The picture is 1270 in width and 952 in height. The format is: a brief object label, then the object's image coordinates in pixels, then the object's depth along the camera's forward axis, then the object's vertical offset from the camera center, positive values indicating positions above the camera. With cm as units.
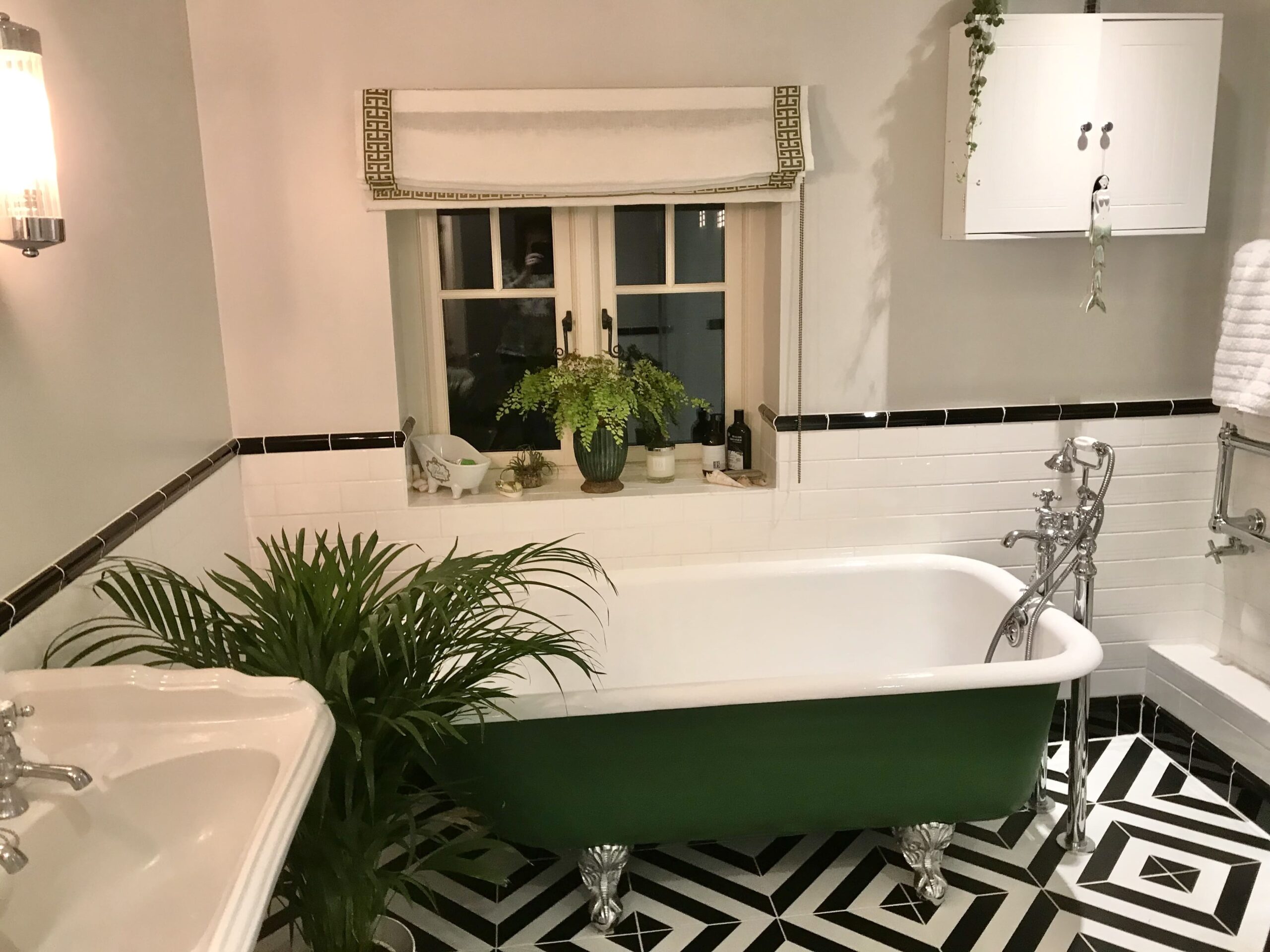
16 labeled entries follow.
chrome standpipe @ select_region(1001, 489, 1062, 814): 286 -71
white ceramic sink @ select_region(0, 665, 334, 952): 132 -69
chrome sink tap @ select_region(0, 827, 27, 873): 113 -61
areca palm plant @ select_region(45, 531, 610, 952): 191 -69
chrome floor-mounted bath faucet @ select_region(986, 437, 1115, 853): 279 -80
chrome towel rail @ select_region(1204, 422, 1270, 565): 314 -74
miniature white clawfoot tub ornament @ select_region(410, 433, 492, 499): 318 -54
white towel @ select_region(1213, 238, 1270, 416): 284 -18
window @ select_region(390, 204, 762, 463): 333 -5
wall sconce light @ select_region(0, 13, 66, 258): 150 +21
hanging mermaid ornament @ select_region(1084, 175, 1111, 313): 285 +15
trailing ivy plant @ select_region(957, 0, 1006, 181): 272 +63
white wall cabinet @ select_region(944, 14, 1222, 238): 278 +41
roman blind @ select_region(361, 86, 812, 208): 285 +38
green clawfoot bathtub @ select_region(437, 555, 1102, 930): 235 -110
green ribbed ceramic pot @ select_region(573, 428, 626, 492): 319 -55
